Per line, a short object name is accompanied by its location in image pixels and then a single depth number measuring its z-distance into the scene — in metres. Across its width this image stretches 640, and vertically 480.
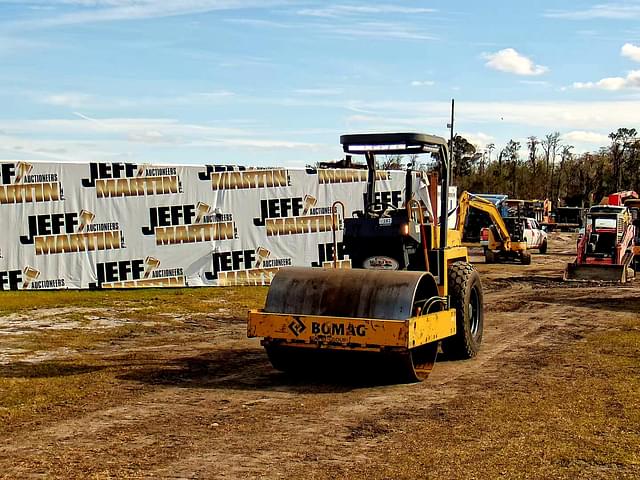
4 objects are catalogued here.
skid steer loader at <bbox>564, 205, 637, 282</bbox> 28.75
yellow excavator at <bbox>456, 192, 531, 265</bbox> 36.34
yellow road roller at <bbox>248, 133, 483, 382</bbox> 10.52
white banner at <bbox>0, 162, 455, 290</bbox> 23.42
